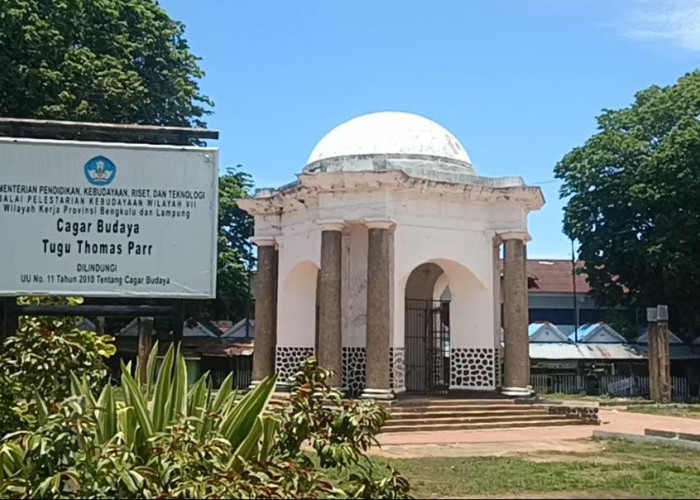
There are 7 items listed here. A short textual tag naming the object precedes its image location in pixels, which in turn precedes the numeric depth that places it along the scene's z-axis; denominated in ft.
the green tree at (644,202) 93.35
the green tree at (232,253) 94.32
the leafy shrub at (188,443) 17.58
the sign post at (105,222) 23.90
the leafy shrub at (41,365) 25.55
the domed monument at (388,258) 53.67
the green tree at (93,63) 72.69
